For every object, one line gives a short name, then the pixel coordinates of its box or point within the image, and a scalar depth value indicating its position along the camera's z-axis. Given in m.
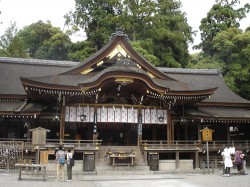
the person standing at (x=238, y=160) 15.05
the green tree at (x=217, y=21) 45.75
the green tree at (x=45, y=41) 47.62
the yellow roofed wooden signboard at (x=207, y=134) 16.36
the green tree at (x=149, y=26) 42.16
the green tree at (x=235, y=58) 33.75
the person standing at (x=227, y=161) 14.45
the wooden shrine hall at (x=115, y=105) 17.36
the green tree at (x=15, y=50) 44.22
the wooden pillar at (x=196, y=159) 18.08
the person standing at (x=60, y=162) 12.30
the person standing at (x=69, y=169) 12.84
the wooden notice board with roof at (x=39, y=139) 14.81
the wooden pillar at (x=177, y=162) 17.44
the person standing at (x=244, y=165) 15.15
